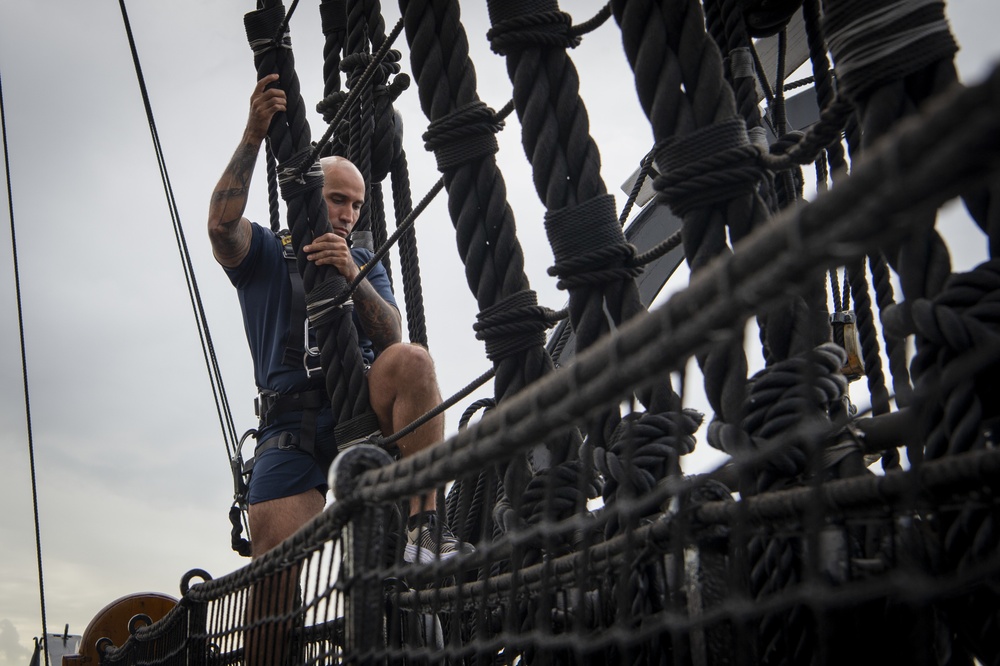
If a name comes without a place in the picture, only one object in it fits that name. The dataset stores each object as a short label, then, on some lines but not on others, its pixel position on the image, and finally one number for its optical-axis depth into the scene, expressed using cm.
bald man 308
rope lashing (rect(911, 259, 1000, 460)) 105
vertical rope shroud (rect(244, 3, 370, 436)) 302
